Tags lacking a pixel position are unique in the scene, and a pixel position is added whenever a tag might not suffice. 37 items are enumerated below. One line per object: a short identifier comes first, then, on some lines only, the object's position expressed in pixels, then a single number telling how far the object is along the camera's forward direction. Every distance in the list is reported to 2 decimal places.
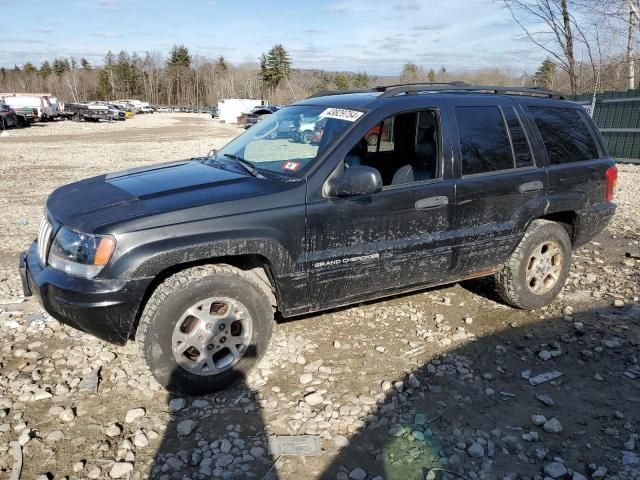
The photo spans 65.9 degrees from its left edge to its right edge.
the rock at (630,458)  2.72
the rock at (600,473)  2.62
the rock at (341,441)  2.85
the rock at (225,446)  2.79
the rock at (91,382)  3.35
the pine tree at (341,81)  90.52
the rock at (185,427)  2.94
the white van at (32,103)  42.17
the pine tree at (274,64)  96.50
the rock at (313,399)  3.24
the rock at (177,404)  3.17
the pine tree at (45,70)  125.01
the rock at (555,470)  2.63
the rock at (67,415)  3.02
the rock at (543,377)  3.50
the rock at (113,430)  2.91
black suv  3.01
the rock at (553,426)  2.98
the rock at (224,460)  2.69
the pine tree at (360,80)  98.51
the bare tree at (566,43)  14.67
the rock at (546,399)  3.25
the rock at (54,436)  2.85
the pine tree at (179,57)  119.69
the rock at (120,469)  2.60
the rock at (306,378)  3.49
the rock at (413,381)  3.43
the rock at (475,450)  2.77
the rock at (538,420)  3.05
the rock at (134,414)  3.05
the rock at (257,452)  2.76
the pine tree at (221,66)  119.22
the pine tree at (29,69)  125.43
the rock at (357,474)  2.60
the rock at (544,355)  3.82
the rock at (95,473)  2.59
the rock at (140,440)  2.83
